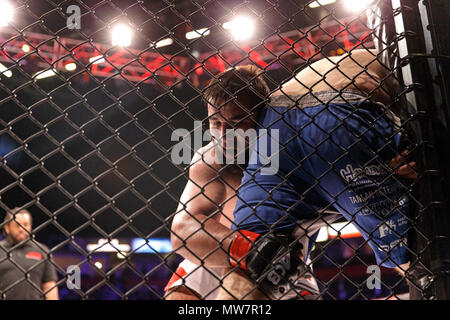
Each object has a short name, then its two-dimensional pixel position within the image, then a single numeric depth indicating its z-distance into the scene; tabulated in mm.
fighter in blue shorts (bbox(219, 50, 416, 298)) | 1450
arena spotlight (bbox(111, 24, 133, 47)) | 5729
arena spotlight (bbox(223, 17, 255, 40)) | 5598
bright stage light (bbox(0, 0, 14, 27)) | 5086
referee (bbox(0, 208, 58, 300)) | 3549
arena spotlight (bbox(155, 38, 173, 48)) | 6727
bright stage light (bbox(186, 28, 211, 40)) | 6442
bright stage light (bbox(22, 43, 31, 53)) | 6080
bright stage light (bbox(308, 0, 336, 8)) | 5963
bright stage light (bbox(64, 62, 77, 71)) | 6598
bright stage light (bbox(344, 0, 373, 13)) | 5194
